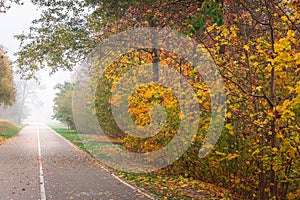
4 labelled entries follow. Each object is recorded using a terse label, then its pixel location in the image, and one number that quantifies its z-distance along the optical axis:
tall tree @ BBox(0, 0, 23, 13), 13.62
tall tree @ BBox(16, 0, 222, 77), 16.08
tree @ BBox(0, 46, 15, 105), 39.31
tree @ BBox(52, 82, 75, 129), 44.53
